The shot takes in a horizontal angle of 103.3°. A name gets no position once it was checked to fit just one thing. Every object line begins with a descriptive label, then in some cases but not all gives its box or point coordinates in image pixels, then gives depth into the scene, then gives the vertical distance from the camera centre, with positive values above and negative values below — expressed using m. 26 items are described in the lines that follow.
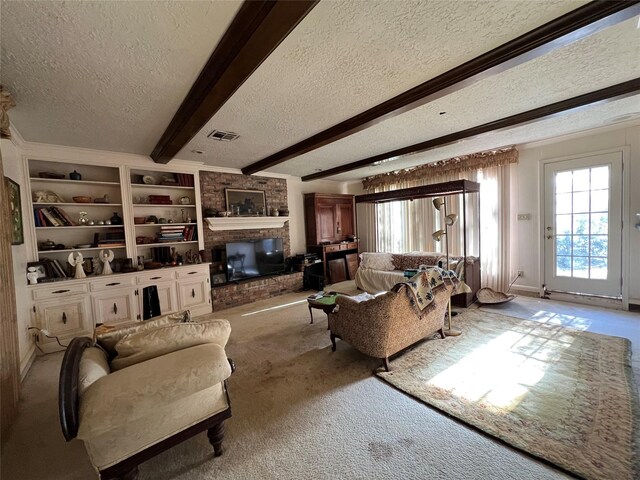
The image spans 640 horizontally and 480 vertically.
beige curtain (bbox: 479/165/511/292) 4.54 -0.11
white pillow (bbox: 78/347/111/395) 1.20 -0.67
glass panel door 3.68 -0.13
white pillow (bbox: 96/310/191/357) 1.66 -0.64
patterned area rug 1.51 -1.37
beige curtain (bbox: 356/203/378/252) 6.64 -0.01
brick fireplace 4.66 -0.14
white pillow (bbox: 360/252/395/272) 5.09 -0.74
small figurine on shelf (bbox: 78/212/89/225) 3.61 +0.28
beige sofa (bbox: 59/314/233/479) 1.14 -0.76
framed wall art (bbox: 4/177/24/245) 2.46 +0.33
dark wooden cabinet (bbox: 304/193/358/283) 6.10 -0.08
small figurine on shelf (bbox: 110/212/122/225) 3.79 +0.27
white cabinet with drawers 3.15 -0.88
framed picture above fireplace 4.98 +0.60
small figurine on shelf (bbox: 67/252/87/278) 3.37 -0.33
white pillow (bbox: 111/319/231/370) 1.45 -0.63
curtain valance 4.48 +1.13
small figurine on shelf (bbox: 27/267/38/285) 3.06 -0.43
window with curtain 4.56 +0.20
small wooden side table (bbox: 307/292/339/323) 2.97 -0.92
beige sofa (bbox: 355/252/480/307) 4.12 -0.84
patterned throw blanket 2.49 -0.64
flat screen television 4.81 -0.55
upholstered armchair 2.33 -0.95
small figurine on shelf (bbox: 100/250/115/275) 3.59 -0.31
